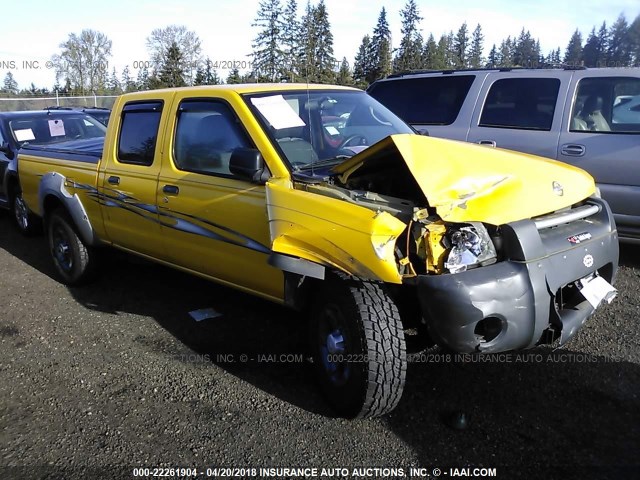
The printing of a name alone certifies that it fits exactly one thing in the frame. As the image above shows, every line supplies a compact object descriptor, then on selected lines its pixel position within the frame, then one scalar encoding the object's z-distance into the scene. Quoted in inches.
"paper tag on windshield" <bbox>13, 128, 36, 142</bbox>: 305.1
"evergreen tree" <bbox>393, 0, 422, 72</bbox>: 2156.7
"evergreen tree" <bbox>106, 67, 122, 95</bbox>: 1524.7
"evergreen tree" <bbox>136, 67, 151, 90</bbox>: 1320.1
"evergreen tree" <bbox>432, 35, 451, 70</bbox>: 2315.3
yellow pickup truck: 101.2
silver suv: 197.8
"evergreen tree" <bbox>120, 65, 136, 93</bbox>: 1623.3
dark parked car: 297.7
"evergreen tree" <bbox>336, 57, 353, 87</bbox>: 854.1
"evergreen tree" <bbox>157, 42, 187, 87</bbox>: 1317.7
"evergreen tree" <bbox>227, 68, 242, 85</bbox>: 1128.9
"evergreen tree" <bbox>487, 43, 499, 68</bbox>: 2842.0
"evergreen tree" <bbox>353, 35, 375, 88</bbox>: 2018.9
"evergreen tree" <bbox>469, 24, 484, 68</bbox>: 2998.5
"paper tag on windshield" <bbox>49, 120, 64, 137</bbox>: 313.4
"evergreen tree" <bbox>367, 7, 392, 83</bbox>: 1911.9
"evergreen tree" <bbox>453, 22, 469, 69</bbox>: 3034.7
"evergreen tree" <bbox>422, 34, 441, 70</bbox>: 2256.3
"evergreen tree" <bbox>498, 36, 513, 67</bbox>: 2751.0
